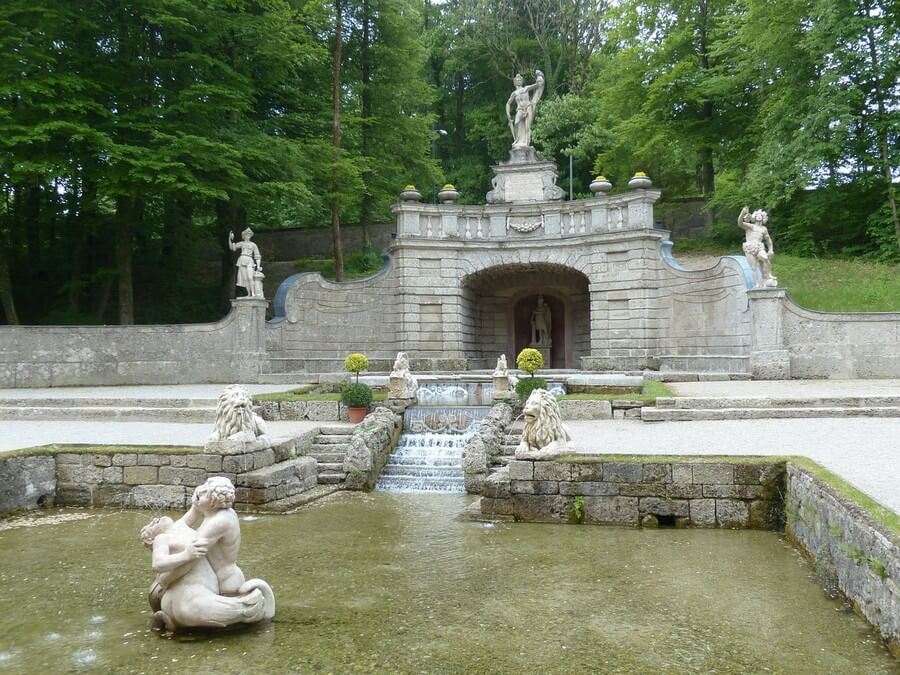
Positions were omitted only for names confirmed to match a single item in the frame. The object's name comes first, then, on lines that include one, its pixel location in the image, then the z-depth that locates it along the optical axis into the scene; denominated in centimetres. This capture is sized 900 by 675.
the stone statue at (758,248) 1628
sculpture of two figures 462
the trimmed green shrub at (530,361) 1297
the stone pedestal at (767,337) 1571
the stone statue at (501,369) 1300
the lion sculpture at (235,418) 850
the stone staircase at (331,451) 971
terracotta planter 1199
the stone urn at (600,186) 1981
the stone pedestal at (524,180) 2139
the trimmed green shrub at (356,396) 1195
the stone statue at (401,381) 1254
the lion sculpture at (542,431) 773
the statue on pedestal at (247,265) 1821
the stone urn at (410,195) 2053
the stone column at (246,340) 1797
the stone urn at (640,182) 1903
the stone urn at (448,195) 2108
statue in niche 2292
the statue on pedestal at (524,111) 2178
